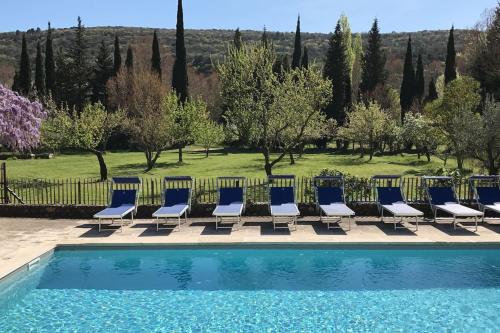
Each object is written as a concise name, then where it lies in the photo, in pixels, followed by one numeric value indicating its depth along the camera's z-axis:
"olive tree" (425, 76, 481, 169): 25.56
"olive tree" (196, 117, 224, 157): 32.99
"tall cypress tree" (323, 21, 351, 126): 53.59
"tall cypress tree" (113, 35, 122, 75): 54.34
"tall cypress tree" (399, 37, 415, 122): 55.75
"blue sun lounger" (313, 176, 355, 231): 13.46
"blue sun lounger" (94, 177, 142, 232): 13.34
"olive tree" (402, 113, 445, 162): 28.81
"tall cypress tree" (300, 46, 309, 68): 58.72
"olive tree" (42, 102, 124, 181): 23.17
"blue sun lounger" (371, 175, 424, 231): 13.20
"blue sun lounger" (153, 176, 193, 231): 13.37
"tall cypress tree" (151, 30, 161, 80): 51.98
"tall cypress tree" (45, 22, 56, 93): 52.34
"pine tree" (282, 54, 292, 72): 59.92
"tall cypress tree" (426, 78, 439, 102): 53.70
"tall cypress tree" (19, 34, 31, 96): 52.38
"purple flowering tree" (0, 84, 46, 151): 17.67
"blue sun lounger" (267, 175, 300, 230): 13.36
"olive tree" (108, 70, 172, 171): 28.94
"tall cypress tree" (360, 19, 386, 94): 59.09
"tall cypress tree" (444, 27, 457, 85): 48.50
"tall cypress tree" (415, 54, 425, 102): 56.56
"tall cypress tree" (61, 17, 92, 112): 53.84
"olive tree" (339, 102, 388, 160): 38.16
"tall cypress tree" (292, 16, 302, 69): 58.38
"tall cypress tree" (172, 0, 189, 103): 48.88
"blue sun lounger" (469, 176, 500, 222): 13.52
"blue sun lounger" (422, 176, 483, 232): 13.06
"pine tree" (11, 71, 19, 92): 53.34
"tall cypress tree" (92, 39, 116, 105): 55.78
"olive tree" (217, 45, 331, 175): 18.05
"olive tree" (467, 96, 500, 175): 16.89
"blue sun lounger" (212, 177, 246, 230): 13.44
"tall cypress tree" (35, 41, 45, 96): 52.31
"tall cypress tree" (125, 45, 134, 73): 53.78
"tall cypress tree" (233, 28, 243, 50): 59.65
